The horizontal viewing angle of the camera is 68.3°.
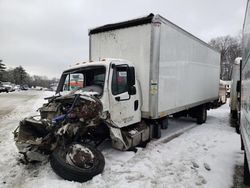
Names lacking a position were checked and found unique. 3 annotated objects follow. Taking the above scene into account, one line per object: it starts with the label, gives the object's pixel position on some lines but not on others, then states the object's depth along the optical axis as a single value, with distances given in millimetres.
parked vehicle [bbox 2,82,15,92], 34570
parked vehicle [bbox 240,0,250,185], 2333
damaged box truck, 3564
